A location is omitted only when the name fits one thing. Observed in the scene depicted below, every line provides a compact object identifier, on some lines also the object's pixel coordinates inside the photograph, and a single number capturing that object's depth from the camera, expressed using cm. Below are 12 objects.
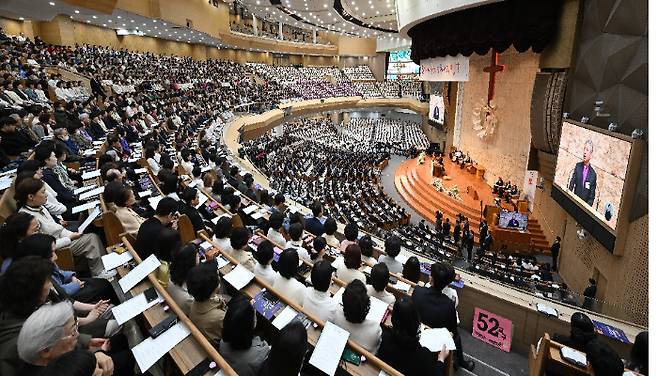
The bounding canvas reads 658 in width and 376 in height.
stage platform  1179
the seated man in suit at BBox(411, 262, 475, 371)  324
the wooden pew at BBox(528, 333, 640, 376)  315
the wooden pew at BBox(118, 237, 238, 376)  212
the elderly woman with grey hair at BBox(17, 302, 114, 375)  171
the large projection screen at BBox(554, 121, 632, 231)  653
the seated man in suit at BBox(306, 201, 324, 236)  571
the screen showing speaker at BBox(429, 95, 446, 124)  2321
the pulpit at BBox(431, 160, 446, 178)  1667
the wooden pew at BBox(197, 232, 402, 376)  230
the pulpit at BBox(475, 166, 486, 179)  1666
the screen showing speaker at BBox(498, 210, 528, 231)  1066
